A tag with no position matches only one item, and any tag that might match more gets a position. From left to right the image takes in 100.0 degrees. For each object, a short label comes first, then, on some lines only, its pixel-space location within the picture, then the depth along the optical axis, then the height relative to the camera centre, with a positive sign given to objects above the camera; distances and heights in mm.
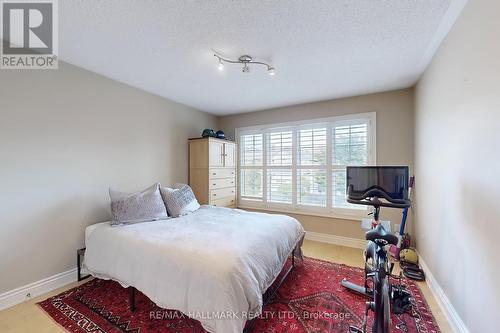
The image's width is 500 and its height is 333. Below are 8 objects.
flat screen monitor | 1686 -117
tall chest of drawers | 3773 -81
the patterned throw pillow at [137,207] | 2339 -478
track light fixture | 2250 +1156
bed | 1373 -754
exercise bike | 1434 -478
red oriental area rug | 1668 -1286
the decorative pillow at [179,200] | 2686 -462
